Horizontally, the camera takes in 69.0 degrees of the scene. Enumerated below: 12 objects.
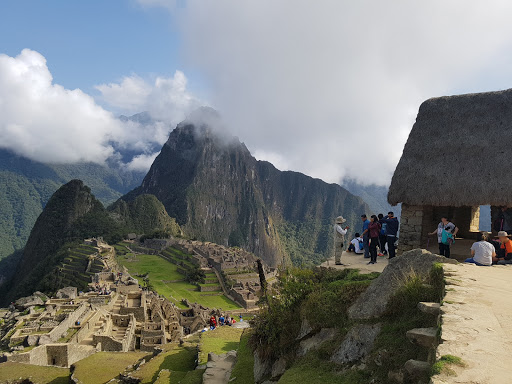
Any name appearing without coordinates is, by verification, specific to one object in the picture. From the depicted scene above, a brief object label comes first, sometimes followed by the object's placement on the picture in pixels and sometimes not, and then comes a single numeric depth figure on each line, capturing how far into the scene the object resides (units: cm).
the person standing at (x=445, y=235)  1011
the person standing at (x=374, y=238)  1113
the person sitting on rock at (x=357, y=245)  1354
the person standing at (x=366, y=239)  1186
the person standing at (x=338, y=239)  1076
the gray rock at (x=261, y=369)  822
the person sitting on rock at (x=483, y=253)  820
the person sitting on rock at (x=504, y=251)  875
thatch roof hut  1133
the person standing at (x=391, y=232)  1159
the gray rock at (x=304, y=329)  731
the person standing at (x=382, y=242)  1273
